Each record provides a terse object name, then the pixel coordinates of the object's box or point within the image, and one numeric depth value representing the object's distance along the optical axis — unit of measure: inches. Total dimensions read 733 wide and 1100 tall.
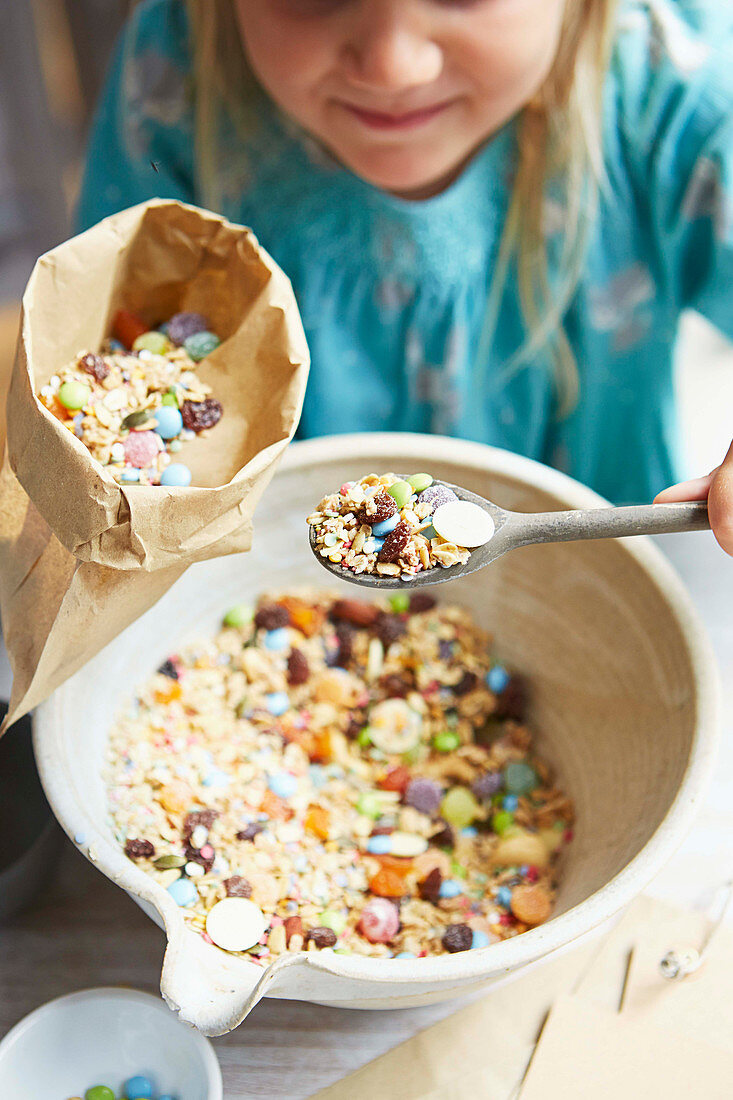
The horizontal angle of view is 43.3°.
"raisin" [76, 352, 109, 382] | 23.1
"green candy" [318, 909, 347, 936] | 24.3
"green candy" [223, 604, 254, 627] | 30.9
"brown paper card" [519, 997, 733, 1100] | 23.0
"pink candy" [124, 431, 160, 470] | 22.2
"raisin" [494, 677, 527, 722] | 30.2
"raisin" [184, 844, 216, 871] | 24.7
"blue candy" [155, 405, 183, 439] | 22.6
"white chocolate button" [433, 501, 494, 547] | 22.3
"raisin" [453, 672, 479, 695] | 30.3
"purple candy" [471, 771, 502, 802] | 28.3
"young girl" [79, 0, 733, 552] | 34.5
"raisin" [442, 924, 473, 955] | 23.9
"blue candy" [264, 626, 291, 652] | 30.4
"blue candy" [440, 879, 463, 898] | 25.7
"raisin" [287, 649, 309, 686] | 29.8
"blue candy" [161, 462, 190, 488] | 21.8
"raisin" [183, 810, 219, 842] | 25.1
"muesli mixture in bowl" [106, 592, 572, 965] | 24.5
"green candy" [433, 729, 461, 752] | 29.2
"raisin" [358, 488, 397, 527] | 21.9
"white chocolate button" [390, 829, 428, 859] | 26.5
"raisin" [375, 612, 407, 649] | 30.9
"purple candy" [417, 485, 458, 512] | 23.3
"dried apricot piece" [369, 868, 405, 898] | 25.5
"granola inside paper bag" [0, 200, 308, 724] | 19.5
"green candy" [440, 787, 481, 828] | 27.8
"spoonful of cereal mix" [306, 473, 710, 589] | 21.8
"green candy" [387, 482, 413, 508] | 22.6
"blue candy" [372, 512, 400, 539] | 22.0
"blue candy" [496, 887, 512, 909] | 25.5
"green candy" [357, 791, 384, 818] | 27.6
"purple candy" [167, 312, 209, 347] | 24.7
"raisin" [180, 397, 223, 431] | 23.2
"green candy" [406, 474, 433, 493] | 23.5
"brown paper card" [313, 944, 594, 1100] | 23.3
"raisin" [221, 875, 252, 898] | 24.0
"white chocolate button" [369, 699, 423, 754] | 29.1
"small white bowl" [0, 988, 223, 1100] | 22.3
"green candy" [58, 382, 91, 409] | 21.9
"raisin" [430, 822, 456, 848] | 27.2
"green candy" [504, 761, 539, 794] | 28.6
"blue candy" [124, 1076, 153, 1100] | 22.5
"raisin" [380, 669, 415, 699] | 30.0
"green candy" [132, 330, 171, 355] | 24.5
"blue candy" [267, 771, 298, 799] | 27.3
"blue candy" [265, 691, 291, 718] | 29.3
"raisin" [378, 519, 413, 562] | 21.7
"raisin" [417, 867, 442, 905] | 25.5
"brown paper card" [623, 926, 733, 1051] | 24.0
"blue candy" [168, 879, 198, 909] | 23.5
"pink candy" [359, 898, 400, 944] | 24.4
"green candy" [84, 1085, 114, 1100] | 22.4
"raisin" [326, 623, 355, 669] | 30.8
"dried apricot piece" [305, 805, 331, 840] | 26.6
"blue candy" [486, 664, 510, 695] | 30.6
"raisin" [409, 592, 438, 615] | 32.1
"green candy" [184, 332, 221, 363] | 24.5
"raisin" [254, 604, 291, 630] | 30.6
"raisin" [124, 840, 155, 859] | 23.9
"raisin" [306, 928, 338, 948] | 23.2
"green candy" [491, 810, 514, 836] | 27.6
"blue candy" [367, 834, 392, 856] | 26.4
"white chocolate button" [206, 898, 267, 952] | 22.6
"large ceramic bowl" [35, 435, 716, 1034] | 19.7
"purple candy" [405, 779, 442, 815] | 27.8
